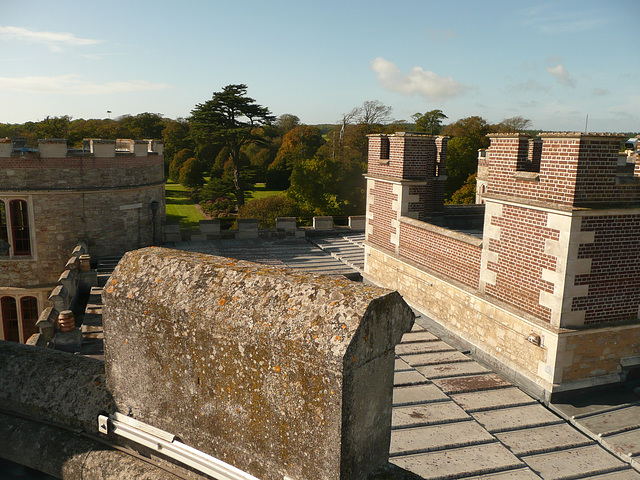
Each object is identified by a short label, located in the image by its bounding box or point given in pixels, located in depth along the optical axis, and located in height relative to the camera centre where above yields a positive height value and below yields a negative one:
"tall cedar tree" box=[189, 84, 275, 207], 43.22 +2.49
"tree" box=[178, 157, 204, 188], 53.59 -2.68
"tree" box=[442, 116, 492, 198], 46.41 -0.73
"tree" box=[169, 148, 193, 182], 57.06 -1.34
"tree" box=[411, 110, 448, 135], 62.23 +3.76
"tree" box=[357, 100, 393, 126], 59.78 +4.28
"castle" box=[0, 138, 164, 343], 17.75 -2.36
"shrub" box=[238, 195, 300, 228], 36.78 -4.28
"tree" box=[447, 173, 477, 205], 40.19 -3.28
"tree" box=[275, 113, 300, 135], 77.78 +4.22
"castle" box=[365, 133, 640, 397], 9.06 -2.17
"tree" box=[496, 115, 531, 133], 65.06 +3.90
